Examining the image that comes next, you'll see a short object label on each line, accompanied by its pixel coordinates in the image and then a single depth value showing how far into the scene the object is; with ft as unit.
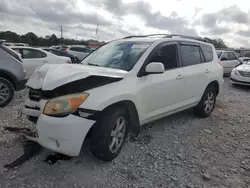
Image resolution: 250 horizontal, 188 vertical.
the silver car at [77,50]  48.29
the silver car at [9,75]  14.14
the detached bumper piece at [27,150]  7.88
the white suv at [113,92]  7.03
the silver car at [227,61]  34.84
